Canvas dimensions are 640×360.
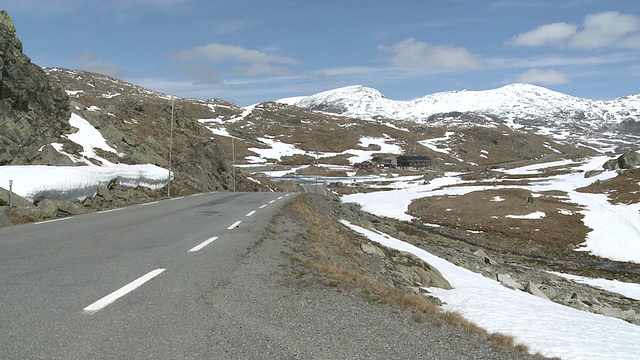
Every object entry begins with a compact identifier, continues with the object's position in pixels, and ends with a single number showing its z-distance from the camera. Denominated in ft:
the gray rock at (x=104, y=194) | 74.02
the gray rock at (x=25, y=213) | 51.55
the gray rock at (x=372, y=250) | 64.25
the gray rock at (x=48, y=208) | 54.80
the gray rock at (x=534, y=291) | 78.33
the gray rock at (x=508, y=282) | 81.00
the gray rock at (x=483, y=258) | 114.40
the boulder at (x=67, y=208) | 58.39
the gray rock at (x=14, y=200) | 52.75
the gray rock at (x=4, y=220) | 47.19
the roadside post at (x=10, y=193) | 52.80
